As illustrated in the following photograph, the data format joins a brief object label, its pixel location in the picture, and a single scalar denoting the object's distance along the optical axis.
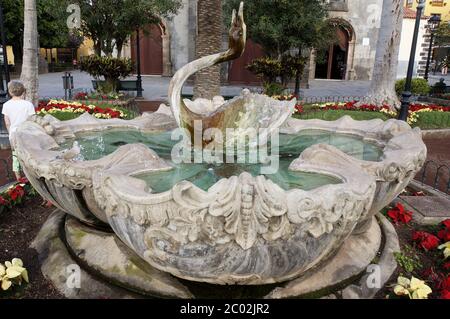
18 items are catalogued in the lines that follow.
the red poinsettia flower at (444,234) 3.85
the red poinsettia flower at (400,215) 4.34
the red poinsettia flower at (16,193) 4.43
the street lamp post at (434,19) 15.90
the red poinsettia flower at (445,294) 2.85
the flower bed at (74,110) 8.55
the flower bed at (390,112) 10.07
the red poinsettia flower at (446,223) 3.96
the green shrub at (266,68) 13.92
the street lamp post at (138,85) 15.56
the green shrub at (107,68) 13.59
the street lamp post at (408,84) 8.82
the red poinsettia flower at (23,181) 4.99
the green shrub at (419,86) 15.66
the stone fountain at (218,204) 2.51
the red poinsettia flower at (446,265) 3.43
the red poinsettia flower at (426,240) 3.77
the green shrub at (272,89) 14.05
